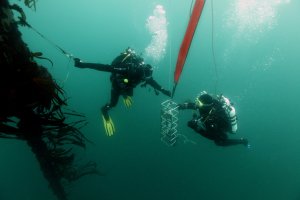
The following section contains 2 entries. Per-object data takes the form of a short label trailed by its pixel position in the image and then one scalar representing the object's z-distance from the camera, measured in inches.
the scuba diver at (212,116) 201.9
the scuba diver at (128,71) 164.8
